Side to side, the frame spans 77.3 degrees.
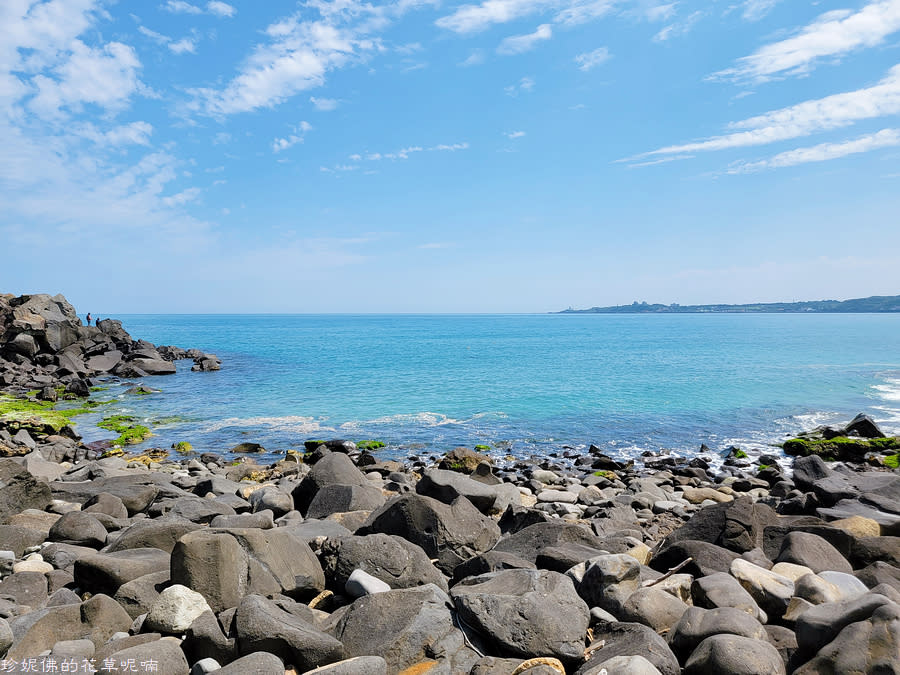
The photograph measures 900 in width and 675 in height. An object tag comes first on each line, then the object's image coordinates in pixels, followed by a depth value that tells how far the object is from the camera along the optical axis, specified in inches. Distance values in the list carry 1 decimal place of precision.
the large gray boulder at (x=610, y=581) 215.2
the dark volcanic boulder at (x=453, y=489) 386.3
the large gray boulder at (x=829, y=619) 172.8
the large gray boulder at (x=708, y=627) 186.7
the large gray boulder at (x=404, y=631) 186.9
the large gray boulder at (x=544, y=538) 284.8
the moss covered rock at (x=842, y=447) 804.0
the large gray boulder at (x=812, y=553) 263.9
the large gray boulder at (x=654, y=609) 208.1
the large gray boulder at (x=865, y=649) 156.9
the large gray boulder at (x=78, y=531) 306.3
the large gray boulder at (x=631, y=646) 174.7
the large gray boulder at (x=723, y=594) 208.4
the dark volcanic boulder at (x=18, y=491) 349.3
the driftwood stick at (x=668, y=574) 236.7
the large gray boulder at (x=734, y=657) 166.6
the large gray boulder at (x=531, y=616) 187.8
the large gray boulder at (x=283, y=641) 180.7
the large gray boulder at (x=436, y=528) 286.2
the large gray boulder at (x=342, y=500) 374.3
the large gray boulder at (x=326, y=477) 420.5
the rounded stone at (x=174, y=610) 197.2
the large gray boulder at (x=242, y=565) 216.1
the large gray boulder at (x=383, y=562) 241.3
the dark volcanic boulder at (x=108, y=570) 237.1
